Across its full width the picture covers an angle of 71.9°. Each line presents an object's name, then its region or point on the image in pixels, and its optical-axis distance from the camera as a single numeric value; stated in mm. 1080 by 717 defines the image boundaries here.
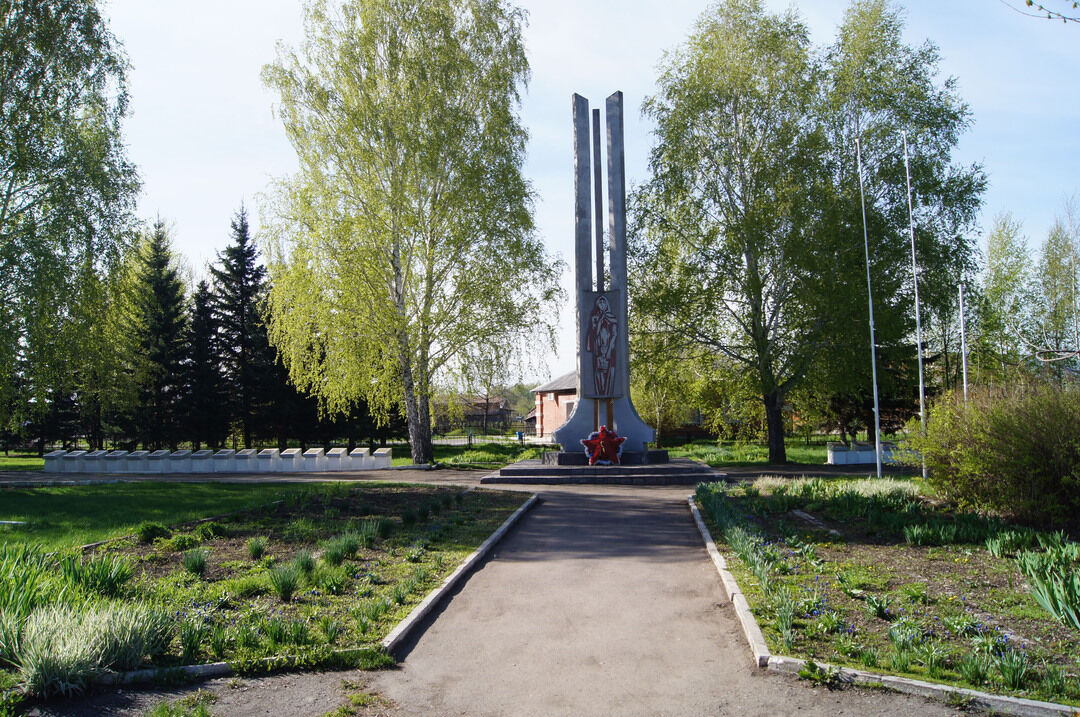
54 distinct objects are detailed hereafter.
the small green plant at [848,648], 5137
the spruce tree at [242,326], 32469
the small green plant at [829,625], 5582
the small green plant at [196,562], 7559
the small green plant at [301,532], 9820
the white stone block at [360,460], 24344
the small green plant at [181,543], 9039
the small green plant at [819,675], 4750
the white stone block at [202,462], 24125
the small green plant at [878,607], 5931
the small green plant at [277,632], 5363
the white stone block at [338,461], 24203
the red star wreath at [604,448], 19484
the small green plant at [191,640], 5117
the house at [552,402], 53312
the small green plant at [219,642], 5195
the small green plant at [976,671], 4555
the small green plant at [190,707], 4199
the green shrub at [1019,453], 9461
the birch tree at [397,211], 22875
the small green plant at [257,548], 8523
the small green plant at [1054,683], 4336
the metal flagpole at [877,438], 16594
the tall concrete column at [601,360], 20781
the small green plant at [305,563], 7302
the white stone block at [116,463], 24609
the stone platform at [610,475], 18141
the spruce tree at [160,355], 32125
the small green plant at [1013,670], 4445
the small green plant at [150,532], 9406
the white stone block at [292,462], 24125
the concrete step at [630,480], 18078
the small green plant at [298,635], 5379
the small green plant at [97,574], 6121
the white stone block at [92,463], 24719
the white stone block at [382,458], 24234
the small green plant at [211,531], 9789
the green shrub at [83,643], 4465
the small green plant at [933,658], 4730
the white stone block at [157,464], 24031
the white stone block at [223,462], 24469
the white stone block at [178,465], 24062
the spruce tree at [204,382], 31825
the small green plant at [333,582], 6969
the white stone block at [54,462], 24834
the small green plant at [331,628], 5438
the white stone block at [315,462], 24172
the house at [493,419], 65688
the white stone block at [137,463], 24297
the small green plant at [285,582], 6672
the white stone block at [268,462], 24422
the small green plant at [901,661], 4805
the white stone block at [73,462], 24928
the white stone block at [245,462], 24516
